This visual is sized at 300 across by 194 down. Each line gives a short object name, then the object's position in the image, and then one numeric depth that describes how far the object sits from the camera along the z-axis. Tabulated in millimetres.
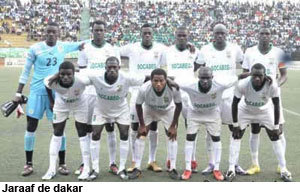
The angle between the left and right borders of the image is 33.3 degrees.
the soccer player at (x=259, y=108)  7082
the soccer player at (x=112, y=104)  7215
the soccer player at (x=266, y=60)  7621
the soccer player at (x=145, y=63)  7938
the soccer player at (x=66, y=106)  7148
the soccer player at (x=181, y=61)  7988
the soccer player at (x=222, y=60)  7812
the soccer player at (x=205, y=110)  7230
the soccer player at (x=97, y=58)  7664
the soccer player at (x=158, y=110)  7226
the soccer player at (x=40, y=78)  7656
